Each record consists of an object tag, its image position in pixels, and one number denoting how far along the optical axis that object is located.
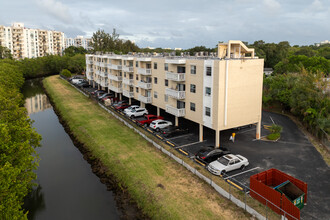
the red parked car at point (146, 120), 41.91
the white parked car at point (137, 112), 47.12
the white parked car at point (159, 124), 39.12
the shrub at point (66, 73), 106.21
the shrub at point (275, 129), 36.72
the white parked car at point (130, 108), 48.49
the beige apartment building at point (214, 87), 31.48
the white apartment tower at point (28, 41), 147.50
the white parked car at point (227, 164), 25.64
